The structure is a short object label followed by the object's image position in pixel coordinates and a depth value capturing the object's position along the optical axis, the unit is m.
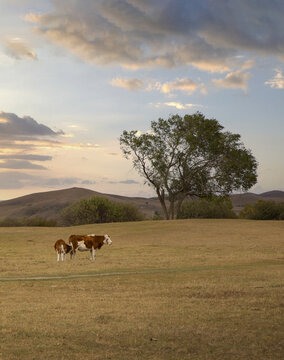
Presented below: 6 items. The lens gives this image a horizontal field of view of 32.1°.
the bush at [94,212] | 99.38
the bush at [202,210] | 106.19
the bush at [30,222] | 91.28
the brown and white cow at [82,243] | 32.88
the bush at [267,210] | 90.81
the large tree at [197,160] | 68.38
